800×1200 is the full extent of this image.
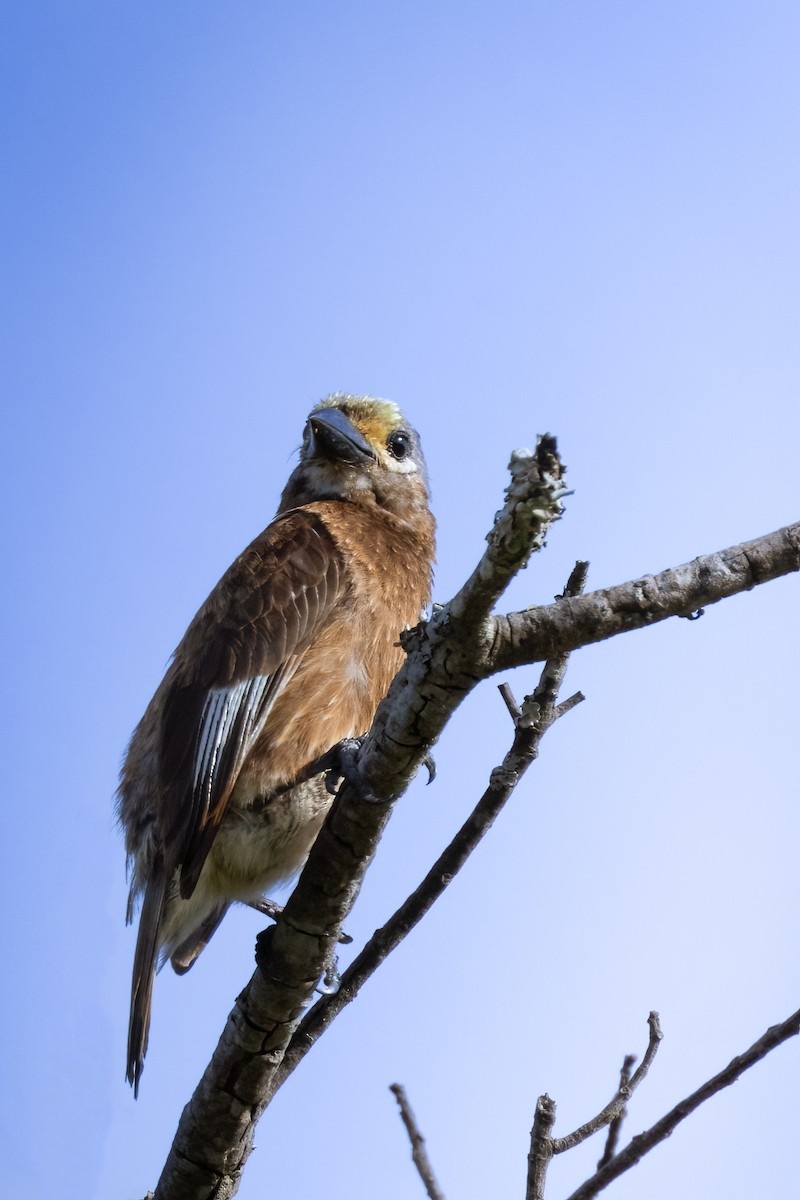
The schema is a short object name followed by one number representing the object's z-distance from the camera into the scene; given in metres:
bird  8.31
